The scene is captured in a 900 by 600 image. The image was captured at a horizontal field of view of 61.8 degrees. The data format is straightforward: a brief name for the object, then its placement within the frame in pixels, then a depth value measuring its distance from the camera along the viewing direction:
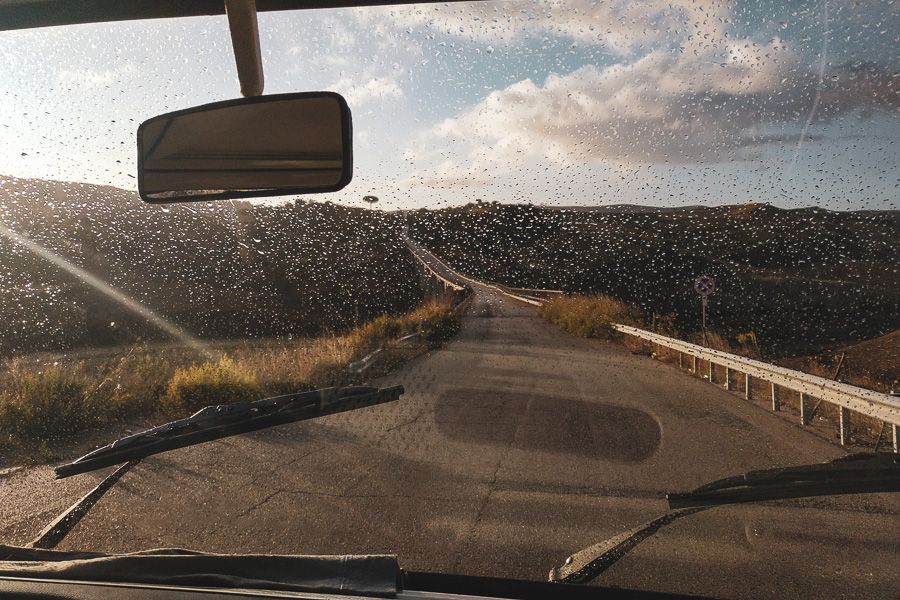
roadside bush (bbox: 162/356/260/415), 6.51
